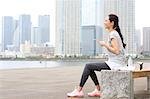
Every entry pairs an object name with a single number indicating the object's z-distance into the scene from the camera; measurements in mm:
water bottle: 7217
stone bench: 6406
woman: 6930
